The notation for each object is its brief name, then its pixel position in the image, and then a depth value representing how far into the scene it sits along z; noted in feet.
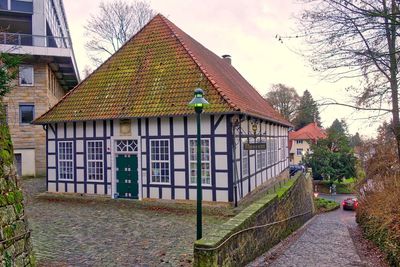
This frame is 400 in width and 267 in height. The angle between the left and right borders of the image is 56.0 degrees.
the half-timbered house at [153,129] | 43.65
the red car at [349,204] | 113.70
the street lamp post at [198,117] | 25.50
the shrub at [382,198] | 30.17
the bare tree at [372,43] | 27.89
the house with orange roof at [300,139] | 207.62
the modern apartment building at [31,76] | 80.74
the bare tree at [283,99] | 192.02
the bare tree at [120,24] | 107.55
